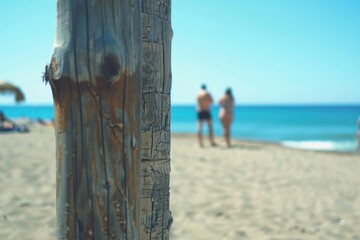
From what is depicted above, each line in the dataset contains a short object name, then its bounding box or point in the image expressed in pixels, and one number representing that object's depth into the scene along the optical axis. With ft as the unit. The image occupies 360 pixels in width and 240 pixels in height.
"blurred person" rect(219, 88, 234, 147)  33.91
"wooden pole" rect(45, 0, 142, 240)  3.53
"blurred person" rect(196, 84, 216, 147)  32.71
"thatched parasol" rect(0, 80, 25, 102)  45.18
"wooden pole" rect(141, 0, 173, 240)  4.86
